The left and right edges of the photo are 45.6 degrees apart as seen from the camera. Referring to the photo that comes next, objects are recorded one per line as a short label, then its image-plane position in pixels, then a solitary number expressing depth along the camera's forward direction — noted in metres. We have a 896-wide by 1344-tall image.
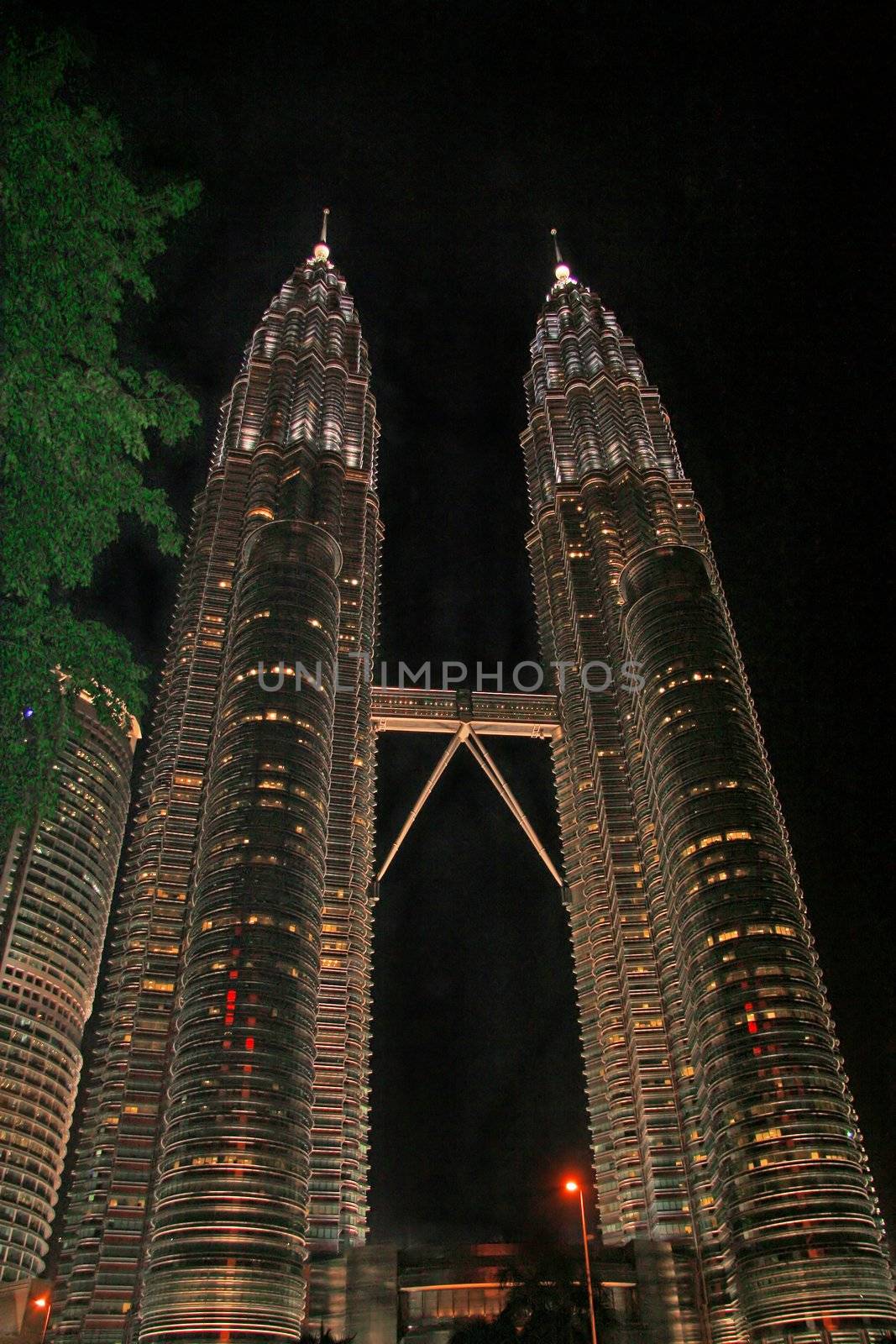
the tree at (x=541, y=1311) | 83.69
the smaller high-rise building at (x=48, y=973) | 149.00
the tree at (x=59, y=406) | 19.92
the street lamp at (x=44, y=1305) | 110.69
